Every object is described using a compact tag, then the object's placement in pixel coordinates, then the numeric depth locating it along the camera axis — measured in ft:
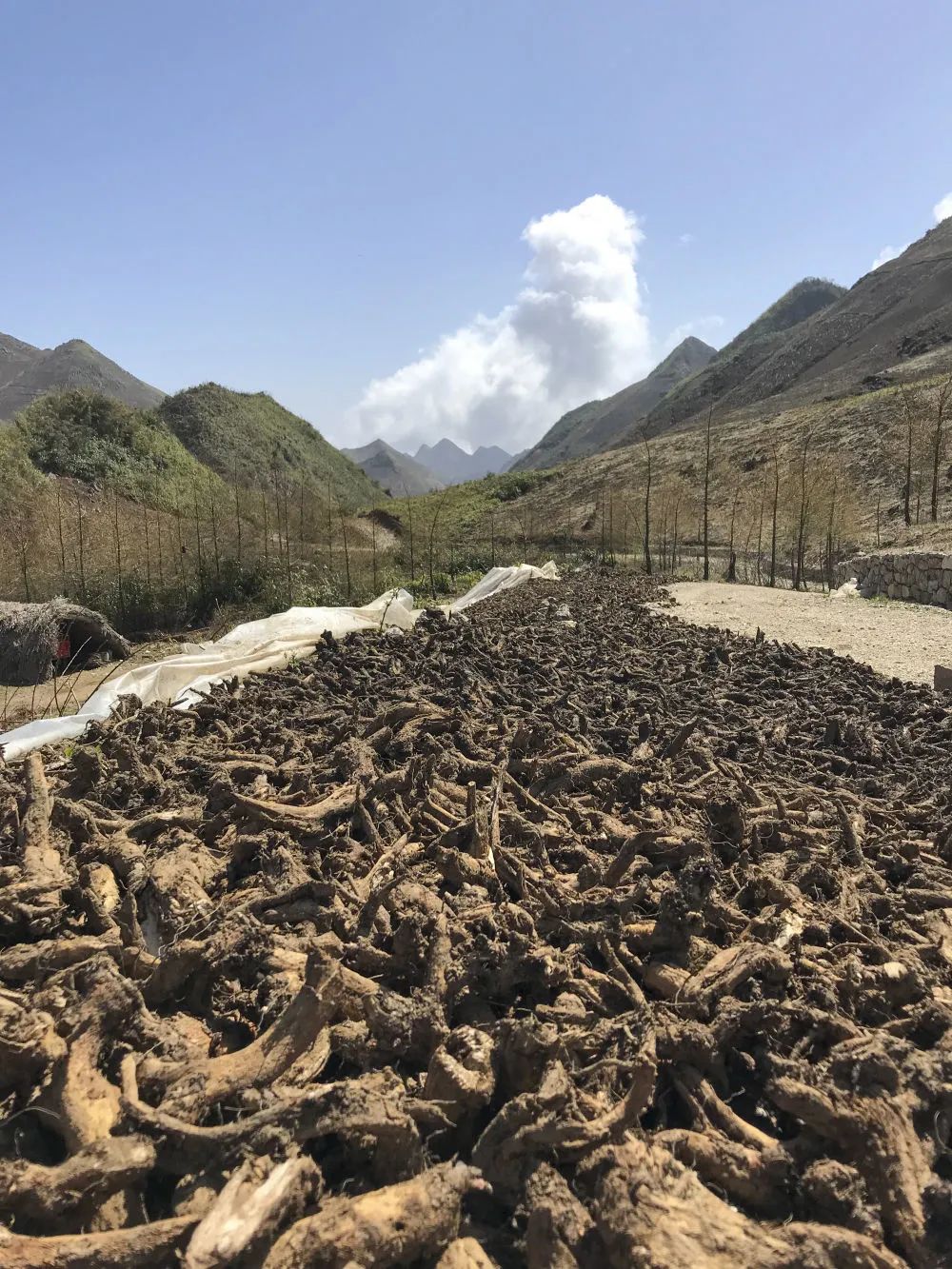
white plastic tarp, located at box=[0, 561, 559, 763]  17.17
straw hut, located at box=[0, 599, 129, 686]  30.09
